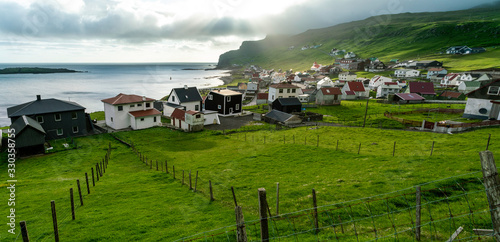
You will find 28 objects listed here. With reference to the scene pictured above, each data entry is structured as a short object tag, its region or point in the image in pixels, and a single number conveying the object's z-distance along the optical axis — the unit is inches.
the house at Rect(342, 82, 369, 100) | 3403.1
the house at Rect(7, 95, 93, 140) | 1539.1
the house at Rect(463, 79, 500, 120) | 1582.2
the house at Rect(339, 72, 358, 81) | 5359.3
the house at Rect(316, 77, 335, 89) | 4177.7
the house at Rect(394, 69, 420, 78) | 5064.0
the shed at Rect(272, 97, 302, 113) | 2359.7
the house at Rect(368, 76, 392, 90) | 4070.4
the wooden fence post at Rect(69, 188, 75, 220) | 531.8
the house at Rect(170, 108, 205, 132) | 1811.0
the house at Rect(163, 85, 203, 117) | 2304.3
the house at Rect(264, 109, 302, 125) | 1978.5
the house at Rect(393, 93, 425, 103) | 2852.9
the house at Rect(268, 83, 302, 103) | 2989.7
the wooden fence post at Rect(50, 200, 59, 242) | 410.9
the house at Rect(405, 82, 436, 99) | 3122.5
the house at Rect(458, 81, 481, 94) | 3324.3
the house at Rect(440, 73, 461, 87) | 3891.0
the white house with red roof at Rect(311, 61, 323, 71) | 7647.1
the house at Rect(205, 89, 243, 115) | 2399.1
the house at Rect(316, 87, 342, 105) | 2908.5
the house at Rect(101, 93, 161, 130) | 1855.3
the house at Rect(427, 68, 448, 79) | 4675.2
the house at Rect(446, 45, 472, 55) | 5942.9
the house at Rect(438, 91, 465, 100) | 2903.3
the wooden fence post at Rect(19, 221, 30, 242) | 282.4
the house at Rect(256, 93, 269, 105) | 3301.4
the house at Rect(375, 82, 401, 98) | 3545.0
